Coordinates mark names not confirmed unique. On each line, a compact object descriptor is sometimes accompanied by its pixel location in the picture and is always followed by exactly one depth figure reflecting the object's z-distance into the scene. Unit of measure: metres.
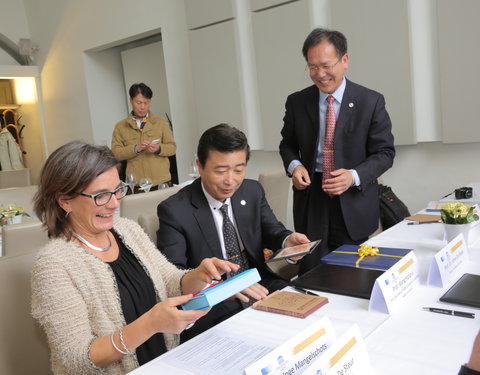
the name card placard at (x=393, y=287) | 1.33
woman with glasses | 1.30
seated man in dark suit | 2.00
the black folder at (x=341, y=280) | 1.50
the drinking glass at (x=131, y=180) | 4.19
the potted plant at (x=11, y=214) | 3.48
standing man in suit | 2.48
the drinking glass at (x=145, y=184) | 4.27
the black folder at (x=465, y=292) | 1.33
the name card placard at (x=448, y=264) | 1.49
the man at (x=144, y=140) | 4.91
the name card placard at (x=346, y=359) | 0.88
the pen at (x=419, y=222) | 2.30
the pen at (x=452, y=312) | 1.26
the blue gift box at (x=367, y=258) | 1.67
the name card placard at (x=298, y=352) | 0.89
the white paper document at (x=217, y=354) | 1.12
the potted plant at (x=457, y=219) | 1.82
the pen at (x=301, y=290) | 1.55
